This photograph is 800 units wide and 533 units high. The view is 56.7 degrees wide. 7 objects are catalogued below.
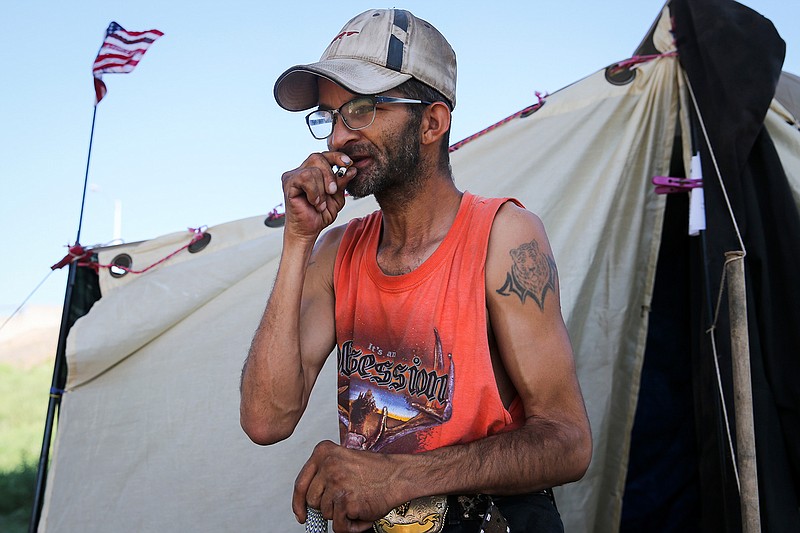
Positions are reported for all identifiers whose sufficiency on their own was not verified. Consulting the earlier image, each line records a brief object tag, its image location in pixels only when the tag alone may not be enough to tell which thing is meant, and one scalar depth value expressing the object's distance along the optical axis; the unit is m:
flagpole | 2.81
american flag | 3.27
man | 1.53
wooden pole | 1.96
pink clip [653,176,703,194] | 2.62
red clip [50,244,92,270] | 3.06
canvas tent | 2.77
